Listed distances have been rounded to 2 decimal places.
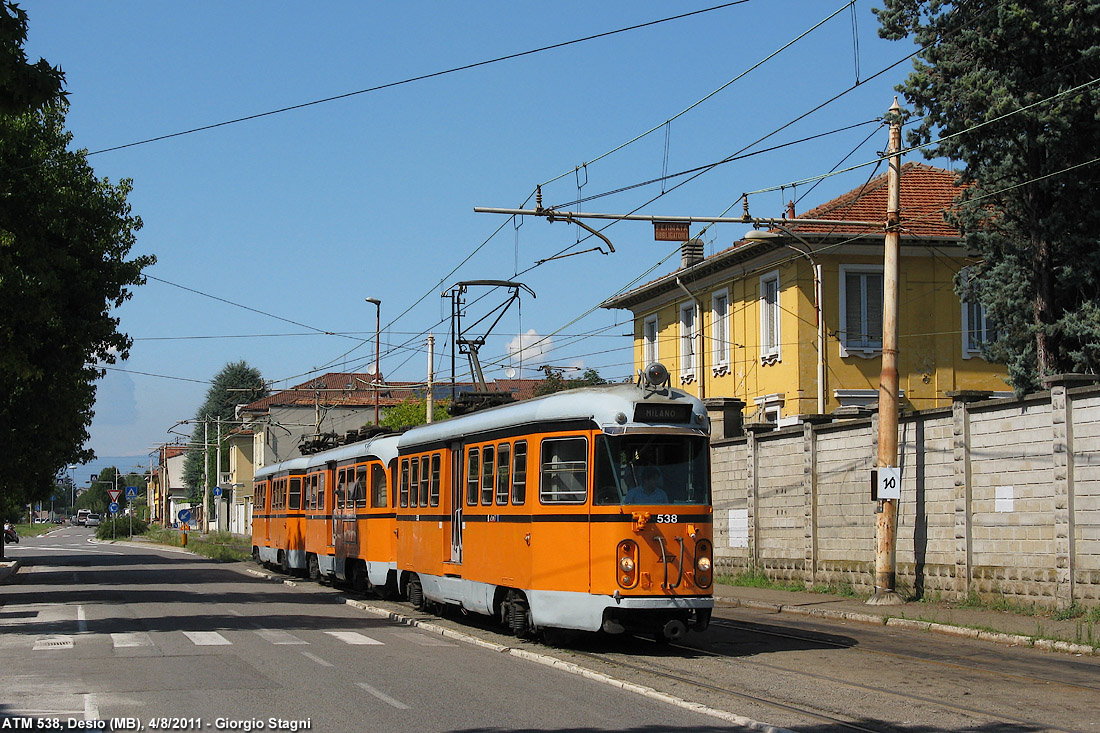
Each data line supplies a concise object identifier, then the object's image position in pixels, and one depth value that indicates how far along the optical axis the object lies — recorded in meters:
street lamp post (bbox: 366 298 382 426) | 47.77
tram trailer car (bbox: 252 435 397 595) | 24.12
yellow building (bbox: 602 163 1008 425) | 32.75
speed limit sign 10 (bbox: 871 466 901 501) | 20.39
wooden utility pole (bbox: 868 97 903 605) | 20.80
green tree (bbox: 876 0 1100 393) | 22.84
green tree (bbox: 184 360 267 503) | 129.38
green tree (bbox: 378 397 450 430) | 61.84
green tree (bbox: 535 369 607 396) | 74.69
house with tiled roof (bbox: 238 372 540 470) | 88.06
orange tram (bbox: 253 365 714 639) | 14.48
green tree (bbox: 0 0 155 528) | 21.83
